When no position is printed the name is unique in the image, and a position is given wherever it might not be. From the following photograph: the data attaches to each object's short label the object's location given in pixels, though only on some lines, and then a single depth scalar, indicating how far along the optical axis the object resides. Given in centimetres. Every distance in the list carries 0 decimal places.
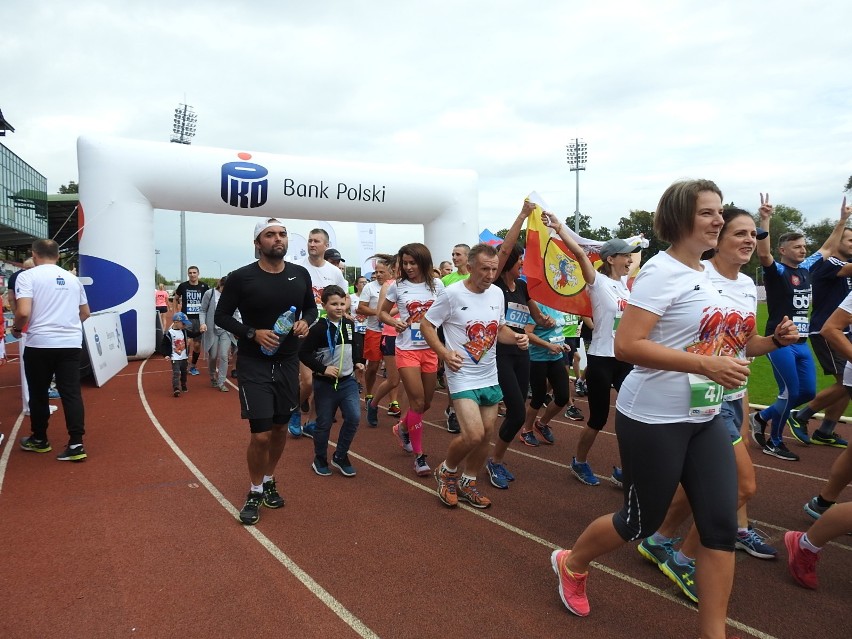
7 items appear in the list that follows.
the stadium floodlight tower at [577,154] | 4531
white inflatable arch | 1207
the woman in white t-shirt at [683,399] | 232
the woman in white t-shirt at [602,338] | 467
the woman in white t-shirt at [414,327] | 550
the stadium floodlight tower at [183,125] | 3142
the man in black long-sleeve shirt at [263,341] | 403
